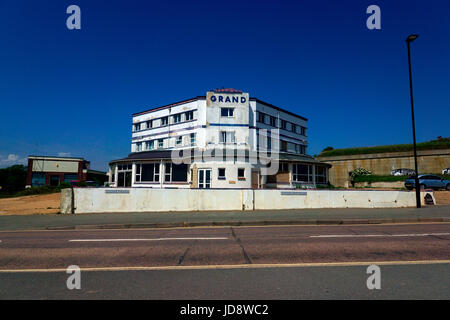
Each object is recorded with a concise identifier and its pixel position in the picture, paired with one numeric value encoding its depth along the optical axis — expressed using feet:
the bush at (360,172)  141.69
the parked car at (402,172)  125.57
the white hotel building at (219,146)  86.89
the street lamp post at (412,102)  52.47
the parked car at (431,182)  84.64
